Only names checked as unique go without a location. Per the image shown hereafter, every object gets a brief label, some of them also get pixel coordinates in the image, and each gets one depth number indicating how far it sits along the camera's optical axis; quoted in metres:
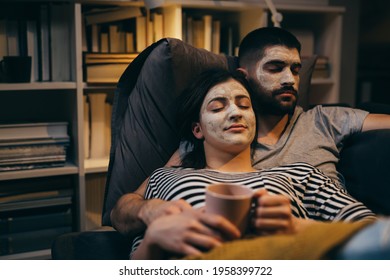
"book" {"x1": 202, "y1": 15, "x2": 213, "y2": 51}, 2.28
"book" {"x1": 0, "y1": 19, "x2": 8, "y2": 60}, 1.97
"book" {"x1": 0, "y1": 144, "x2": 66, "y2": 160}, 1.94
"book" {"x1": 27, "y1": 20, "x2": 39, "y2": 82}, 1.99
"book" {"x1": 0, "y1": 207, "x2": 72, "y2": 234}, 1.95
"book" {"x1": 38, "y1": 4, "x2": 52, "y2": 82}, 2.00
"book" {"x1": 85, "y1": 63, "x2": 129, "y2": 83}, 2.07
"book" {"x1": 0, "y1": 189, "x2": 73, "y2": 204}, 1.95
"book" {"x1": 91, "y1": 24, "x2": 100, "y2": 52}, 2.19
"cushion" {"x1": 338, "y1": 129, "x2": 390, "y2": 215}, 1.36
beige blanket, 0.79
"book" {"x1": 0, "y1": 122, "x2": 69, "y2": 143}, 1.95
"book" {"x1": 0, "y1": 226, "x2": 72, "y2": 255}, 1.95
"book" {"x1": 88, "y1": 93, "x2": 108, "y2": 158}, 2.23
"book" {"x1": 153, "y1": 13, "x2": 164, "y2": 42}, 2.21
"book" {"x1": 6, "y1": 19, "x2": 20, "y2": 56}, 1.98
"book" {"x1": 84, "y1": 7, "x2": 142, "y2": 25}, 2.17
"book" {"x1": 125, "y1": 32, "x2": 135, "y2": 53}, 2.20
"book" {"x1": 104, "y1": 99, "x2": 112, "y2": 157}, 2.27
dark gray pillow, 1.50
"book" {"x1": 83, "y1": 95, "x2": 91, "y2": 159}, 2.21
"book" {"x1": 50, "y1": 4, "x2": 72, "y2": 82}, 2.03
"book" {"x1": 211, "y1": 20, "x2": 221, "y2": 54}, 2.32
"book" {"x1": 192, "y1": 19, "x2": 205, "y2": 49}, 2.29
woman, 0.95
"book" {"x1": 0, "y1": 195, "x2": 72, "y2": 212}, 1.94
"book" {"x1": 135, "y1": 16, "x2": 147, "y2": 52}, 2.18
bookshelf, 2.01
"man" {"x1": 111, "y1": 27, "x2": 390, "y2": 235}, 1.48
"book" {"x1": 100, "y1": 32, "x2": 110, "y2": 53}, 2.19
